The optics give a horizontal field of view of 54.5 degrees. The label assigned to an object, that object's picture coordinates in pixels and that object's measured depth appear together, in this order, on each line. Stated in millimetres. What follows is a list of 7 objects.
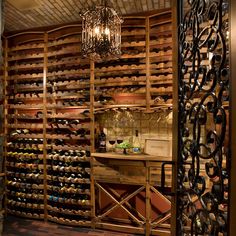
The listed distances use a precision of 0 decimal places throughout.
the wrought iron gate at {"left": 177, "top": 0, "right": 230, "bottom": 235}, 1028
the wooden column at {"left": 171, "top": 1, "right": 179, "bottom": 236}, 1564
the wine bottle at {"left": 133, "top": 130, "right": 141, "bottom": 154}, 3772
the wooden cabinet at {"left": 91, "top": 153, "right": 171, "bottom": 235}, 3340
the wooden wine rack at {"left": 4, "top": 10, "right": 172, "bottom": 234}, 3541
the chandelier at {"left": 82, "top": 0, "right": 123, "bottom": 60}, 2523
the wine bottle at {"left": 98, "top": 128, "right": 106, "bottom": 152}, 3840
